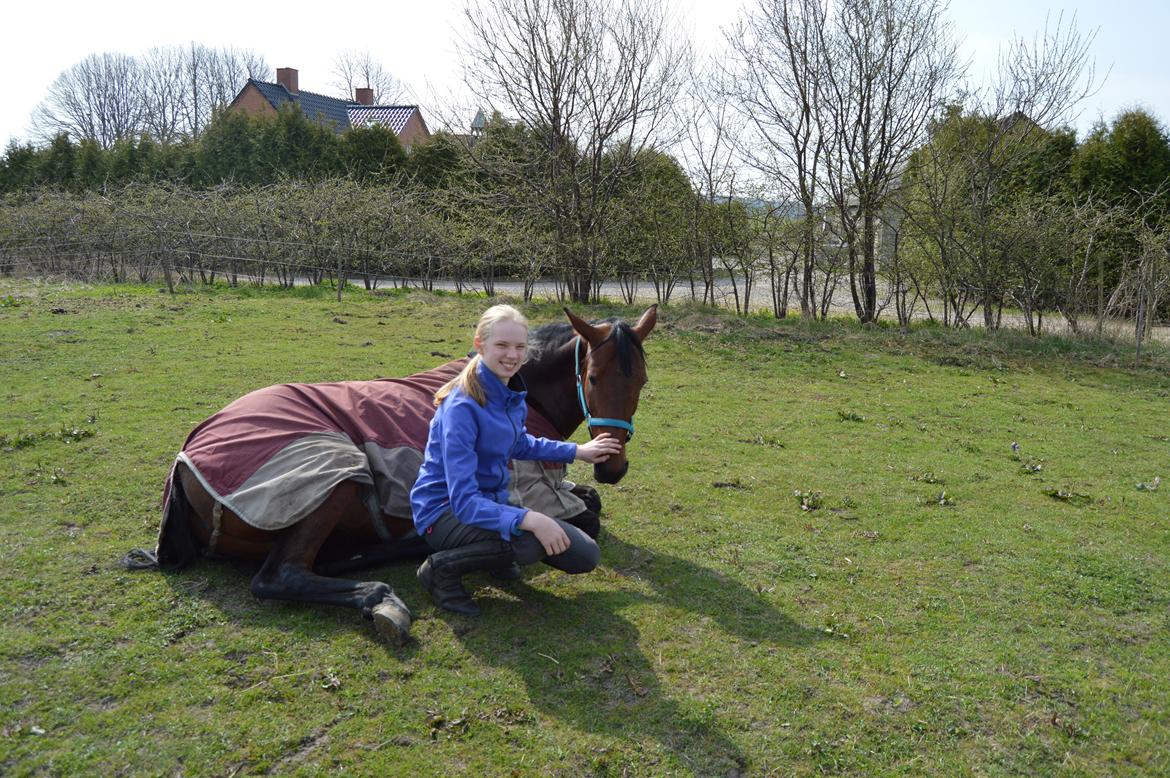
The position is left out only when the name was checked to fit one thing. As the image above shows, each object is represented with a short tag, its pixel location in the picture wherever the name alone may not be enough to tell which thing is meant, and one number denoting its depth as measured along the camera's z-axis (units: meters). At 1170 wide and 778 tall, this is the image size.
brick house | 42.20
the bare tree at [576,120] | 15.69
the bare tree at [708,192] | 15.30
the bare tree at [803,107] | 14.41
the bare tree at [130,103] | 61.12
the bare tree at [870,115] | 13.96
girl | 3.51
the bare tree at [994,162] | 13.13
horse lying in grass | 3.77
